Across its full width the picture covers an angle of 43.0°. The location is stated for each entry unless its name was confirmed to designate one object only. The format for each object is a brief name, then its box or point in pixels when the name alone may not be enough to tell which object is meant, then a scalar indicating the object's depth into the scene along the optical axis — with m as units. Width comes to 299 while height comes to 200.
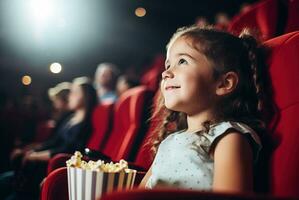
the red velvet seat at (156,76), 2.40
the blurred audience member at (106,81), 3.22
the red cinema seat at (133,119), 1.51
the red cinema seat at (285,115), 0.80
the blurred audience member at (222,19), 3.09
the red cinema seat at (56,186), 0.97
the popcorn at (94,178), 0.76
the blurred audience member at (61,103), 2.70
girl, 0.85
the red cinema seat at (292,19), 1.16
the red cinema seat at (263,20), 1.17
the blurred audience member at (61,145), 1.66
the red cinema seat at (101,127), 1.96
